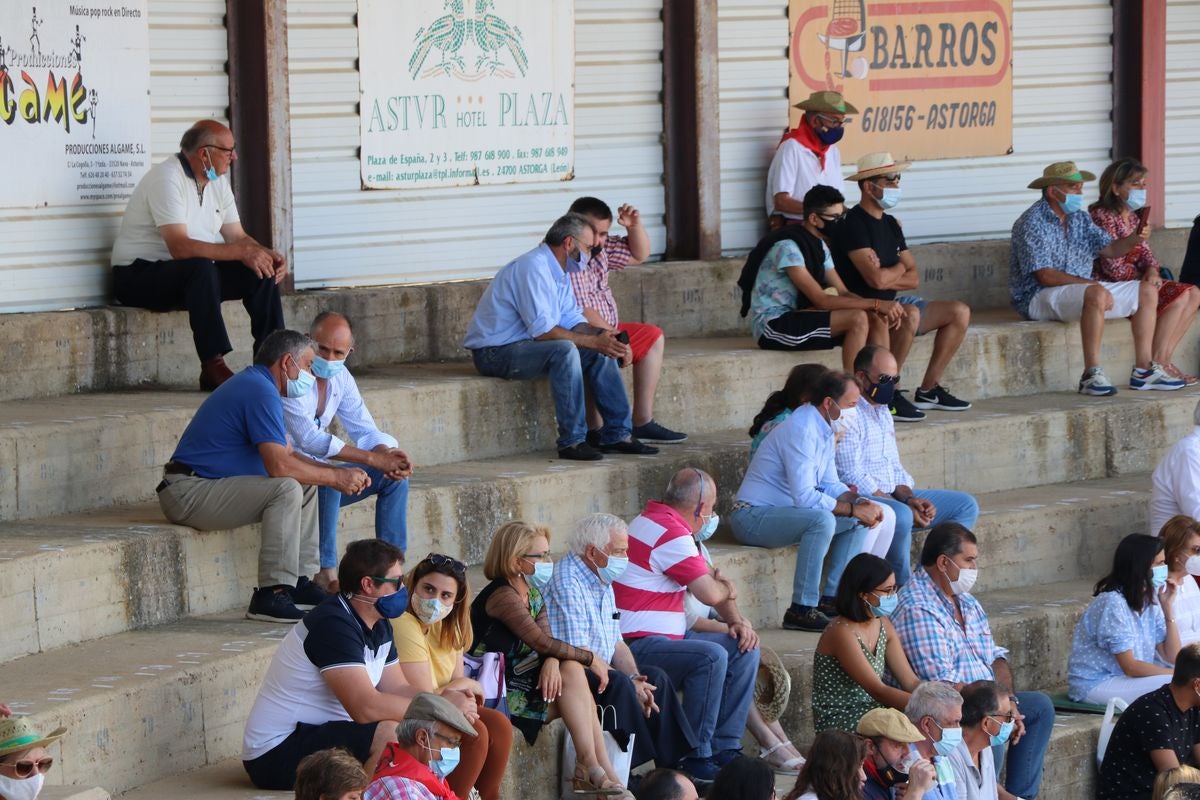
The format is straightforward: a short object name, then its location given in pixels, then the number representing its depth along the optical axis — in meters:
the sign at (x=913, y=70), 24.83
